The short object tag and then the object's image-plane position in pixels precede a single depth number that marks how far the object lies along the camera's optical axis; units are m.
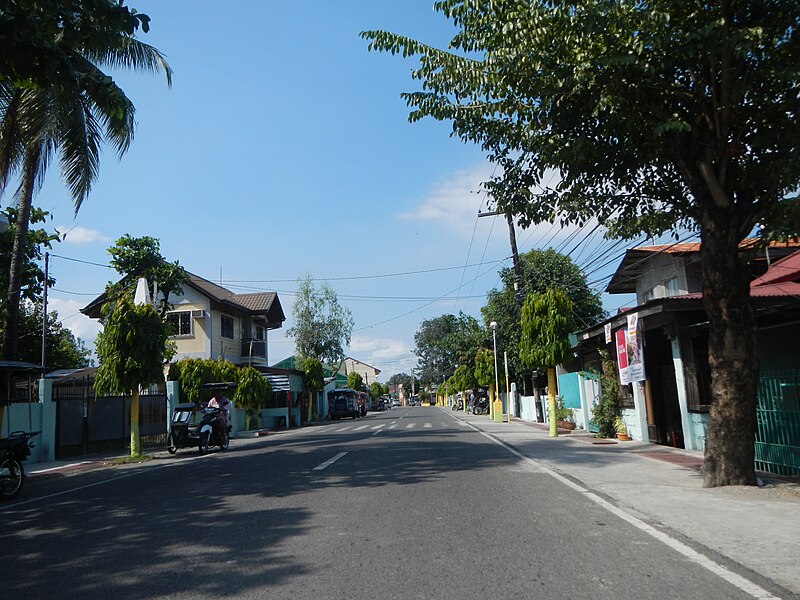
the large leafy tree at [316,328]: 58.06
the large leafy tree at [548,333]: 20.89
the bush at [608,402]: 20.17
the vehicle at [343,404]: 51.91
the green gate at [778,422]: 10.50
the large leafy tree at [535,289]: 36.22
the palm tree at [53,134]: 15.80
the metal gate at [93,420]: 20.06
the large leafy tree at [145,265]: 28.62
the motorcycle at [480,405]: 57.88
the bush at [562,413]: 27.01
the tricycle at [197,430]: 18.70
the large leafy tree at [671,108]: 8.86
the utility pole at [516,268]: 27.92
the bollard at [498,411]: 35.72
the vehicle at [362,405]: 59.28
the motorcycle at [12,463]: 10.88
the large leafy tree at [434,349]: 107.06
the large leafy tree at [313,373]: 45.28
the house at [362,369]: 140.88
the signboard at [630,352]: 16.59
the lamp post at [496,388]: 36.28
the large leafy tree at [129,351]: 17.77
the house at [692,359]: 10.98
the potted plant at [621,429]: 19.50
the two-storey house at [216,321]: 36.69
